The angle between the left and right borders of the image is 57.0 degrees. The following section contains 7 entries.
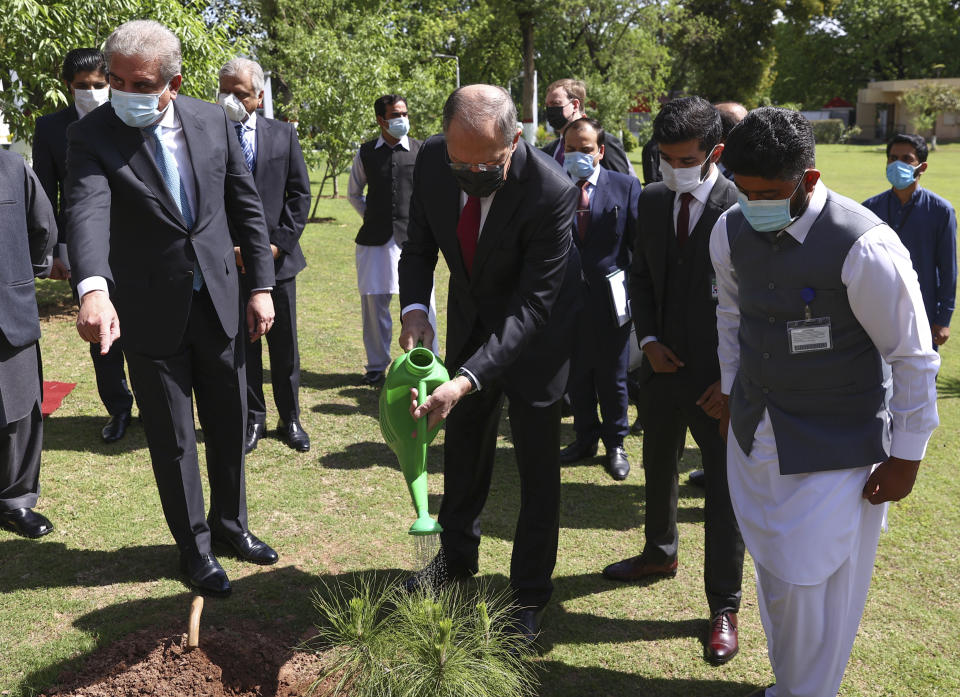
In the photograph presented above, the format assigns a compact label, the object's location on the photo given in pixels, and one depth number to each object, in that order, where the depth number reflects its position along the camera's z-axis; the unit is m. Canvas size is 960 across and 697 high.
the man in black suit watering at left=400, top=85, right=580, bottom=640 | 3.25
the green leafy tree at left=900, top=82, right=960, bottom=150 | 53.91
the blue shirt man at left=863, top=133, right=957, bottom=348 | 5.78
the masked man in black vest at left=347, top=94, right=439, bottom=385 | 7.21
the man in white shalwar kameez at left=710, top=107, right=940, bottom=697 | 2.66
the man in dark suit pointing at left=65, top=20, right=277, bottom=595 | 3.51
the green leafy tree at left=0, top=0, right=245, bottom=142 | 8.66
